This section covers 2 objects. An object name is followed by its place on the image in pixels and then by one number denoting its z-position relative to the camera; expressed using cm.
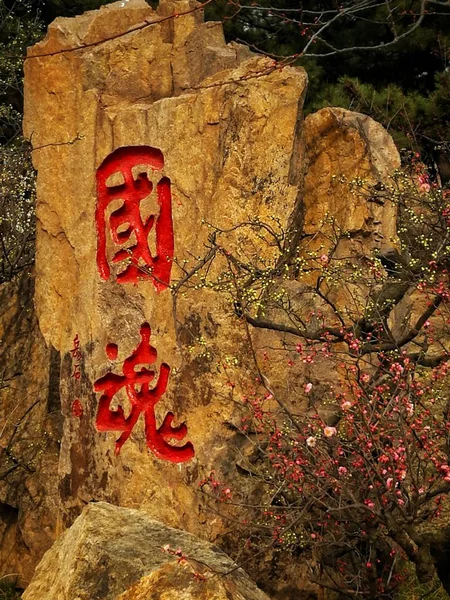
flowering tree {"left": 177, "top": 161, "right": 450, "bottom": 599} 443
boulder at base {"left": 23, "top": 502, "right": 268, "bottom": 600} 409
